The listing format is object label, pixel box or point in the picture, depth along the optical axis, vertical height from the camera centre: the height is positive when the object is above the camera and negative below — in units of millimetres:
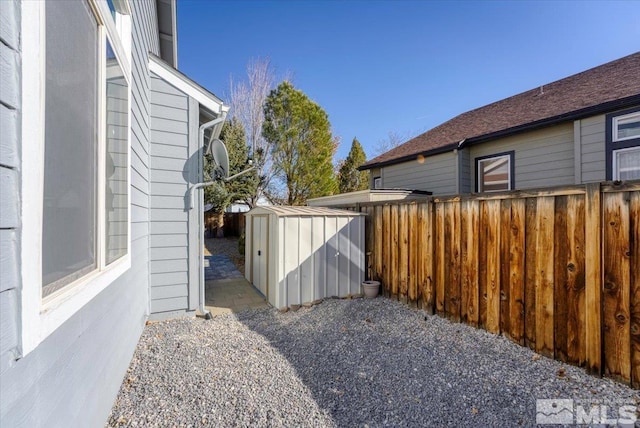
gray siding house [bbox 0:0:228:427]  943 +47
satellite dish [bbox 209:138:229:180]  4861 +1010
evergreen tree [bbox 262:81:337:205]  13969 +3701
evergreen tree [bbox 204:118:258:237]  13820 +1974
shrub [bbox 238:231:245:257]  10840 -1178
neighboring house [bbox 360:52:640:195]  4928 +1617
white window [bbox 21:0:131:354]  1034 +276
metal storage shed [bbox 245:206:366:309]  4875 -702
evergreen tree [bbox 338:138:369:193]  18812 +2692
